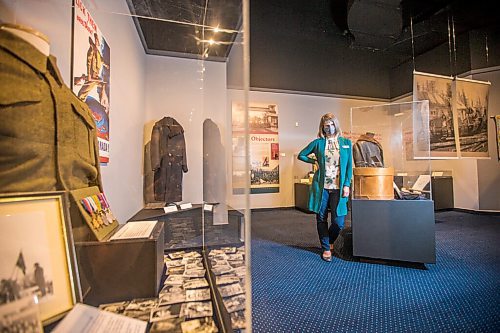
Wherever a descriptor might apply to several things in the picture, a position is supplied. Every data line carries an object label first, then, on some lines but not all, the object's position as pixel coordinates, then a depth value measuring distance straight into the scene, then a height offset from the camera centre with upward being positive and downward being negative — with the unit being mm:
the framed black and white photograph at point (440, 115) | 4195 +1070
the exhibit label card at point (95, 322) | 627 -414
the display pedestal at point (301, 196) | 5324 -485
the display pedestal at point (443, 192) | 5129 -426
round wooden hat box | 2352 -106
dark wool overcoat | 1771 +143
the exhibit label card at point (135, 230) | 954 -231
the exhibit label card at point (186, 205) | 1922 -234
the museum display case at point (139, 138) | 691 +180
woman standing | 2367 -49
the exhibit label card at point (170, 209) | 1648 -224
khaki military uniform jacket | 582 +155
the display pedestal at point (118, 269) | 800 -328
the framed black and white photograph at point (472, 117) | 4285 +1021
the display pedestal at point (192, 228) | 1373 -356
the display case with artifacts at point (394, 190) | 2201 -170
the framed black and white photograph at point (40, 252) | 535 -179
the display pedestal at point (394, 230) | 2172 -531
